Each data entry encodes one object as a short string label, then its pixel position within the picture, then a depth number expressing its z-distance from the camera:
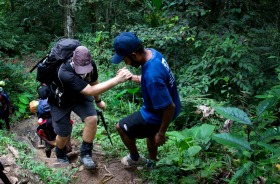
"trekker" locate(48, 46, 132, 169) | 3.58
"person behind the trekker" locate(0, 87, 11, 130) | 5.68
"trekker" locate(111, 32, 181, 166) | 3.12
